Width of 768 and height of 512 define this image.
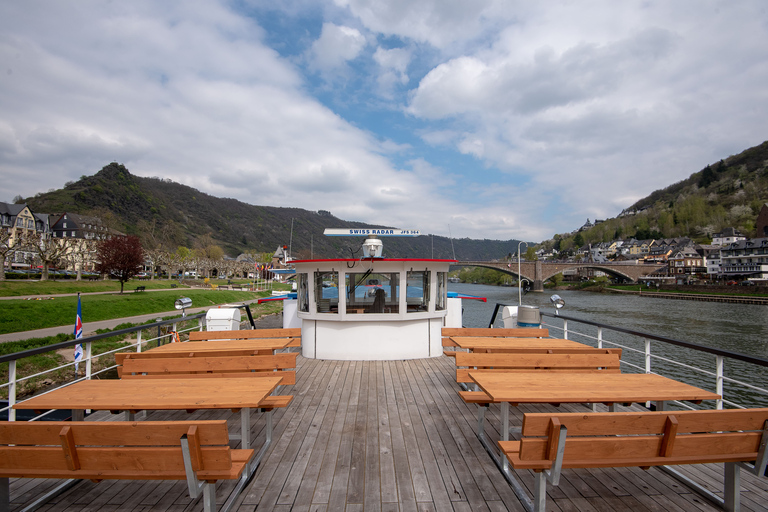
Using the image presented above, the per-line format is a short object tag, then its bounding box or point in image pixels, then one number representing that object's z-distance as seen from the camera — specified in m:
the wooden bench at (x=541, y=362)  4.17
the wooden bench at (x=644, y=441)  2.20
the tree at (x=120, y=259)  27.88
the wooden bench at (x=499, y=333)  6.03
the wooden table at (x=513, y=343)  4.73
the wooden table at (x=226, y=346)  4.59
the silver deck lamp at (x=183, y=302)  7.29
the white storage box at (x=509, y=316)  8.08
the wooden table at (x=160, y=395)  2.73
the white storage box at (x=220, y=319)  7.49
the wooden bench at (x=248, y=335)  5.83
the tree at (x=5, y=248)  25.75
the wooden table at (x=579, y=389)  2.91
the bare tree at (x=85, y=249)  42.88
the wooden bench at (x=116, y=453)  2.11
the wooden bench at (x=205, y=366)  3.97
